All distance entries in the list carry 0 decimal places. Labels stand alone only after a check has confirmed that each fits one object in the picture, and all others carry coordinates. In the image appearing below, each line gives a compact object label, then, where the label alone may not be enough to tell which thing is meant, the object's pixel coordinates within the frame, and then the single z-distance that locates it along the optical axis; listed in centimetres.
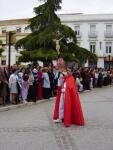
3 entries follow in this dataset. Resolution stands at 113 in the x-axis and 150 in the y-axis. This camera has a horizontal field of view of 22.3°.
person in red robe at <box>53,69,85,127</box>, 764
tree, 2620
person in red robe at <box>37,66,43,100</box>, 1305
